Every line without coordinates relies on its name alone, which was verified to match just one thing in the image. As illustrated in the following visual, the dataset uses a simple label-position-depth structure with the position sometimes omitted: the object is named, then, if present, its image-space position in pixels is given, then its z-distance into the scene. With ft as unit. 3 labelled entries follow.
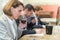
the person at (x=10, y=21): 4.29
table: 4.78
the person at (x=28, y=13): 4.93
